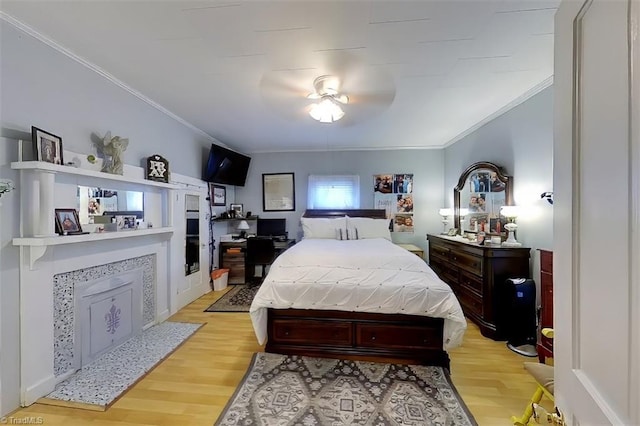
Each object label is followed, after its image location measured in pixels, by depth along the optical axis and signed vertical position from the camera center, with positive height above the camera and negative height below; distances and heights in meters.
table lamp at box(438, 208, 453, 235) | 4.59 -0.08
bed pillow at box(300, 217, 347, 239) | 4.54 -0.26
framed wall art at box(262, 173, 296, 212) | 5.52 +0.39
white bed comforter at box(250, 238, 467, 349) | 2.28 -0.69
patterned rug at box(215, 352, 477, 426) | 1.77 -1.35
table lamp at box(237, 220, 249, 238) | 5.24 -0.31
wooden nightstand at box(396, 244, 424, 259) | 4.71 -0.69
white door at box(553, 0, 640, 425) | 0.50 -0.01
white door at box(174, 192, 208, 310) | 3.80 -0.62
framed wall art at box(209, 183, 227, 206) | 4.75 +0.30
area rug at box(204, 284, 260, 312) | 3.71 -1.33
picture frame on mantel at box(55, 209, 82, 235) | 2.06 -0.08
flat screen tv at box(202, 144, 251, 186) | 4.41 +0.78
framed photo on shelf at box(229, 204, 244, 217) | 5.41 +0.02
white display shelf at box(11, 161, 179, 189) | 1.81 +0.31
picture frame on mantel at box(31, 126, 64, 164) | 1.87 +0.48
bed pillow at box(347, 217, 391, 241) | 4.55 -0.28
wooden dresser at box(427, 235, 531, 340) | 2.84 -0.74
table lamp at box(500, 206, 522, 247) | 2.95 -0.16
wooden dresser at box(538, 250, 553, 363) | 2.28 -0.80
